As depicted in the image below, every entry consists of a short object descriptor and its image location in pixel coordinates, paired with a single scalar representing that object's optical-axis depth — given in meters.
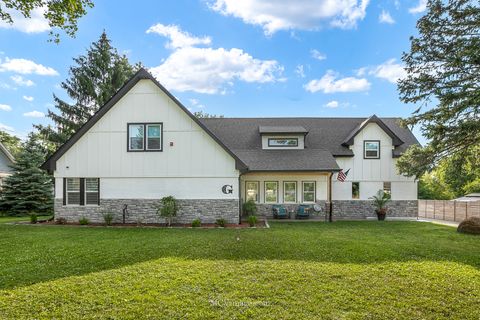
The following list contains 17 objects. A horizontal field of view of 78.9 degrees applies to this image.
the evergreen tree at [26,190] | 19.83
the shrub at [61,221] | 13.50
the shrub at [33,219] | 13.84
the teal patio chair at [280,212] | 16.33
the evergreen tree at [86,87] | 26.33
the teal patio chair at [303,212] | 16.30
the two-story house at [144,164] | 13.54
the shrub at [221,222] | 12.69
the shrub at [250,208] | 15.77
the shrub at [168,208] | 12.84
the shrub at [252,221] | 13.02
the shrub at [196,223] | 12.54
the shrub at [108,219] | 13.07
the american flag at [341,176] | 17.56
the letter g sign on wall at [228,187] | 13.55
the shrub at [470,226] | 11.64
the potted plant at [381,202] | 16.92
